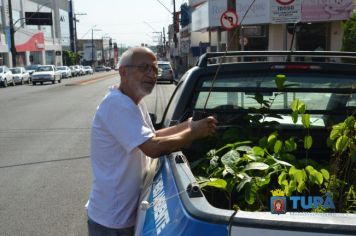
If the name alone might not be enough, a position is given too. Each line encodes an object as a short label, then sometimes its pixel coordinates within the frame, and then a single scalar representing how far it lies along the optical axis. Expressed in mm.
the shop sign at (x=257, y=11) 25906
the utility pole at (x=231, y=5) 12427
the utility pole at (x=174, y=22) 57309
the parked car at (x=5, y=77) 38012
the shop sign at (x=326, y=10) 23656
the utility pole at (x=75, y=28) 105681
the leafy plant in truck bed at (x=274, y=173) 2232
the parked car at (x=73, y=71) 70312
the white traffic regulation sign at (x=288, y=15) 10539
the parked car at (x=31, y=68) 52600
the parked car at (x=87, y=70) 83175
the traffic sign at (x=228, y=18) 11291
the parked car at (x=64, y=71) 60575
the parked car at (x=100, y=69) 115875
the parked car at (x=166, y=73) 35625
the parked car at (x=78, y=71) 74069
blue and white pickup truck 1603
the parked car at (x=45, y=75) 42156
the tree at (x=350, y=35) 18594
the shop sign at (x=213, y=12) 28828
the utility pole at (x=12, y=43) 50944
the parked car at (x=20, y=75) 42000
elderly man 2586
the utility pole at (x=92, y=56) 131000
